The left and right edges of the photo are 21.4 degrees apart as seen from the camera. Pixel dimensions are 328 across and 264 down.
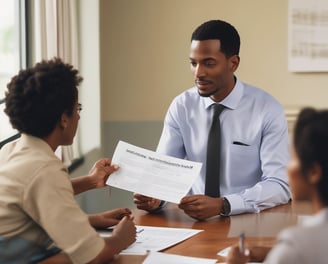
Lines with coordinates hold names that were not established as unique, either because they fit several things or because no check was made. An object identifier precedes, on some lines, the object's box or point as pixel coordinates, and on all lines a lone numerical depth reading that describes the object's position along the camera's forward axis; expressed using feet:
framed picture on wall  18.27
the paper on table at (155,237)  8.60
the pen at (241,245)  6.83
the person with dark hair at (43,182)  7.44
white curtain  14.76
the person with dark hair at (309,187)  4.70
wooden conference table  8.55
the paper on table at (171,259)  7.96
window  15.07
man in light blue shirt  11.57
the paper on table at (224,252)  8.31
